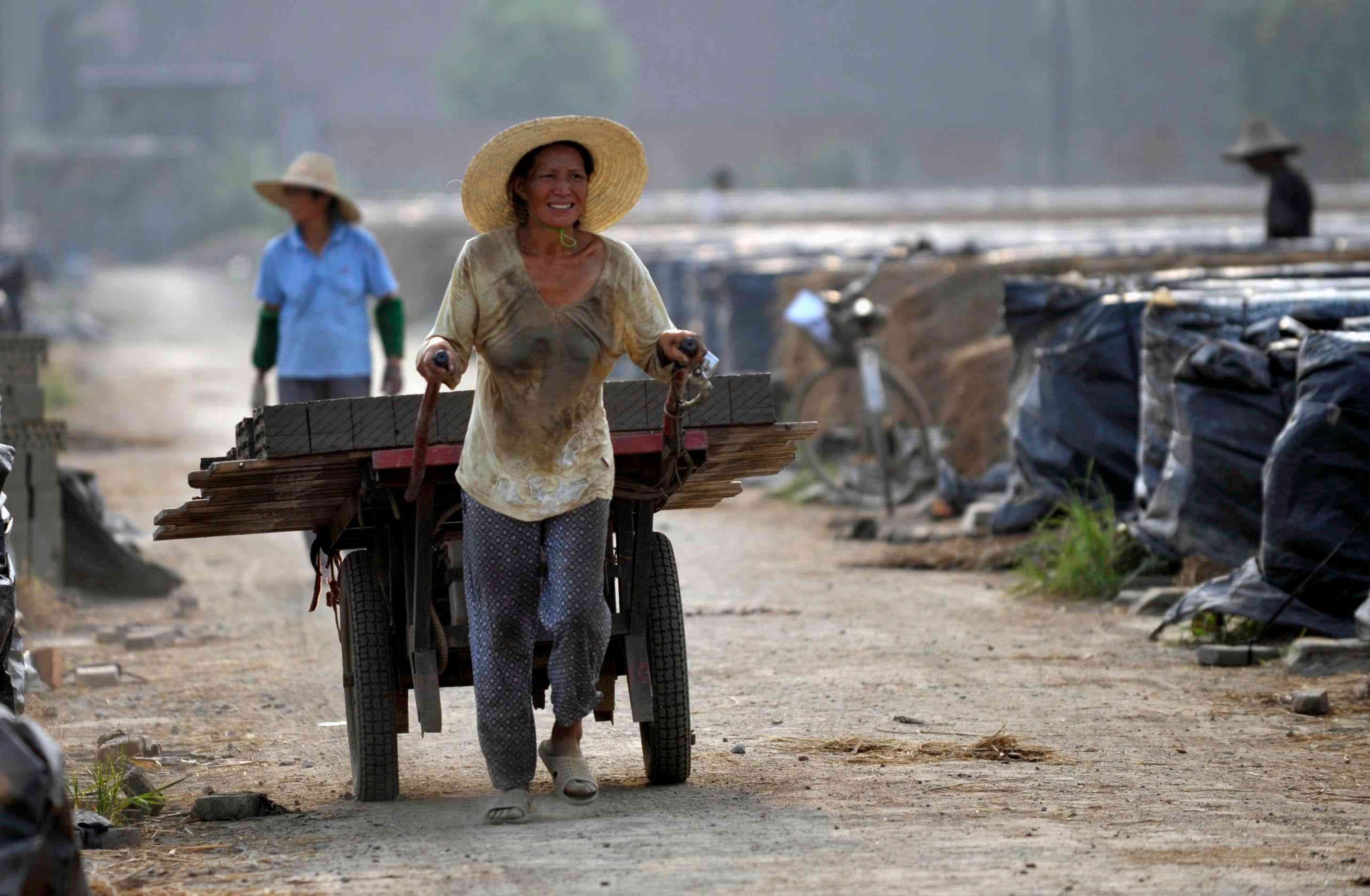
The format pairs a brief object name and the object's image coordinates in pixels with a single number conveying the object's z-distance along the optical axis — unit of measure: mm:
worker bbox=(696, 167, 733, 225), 84125
